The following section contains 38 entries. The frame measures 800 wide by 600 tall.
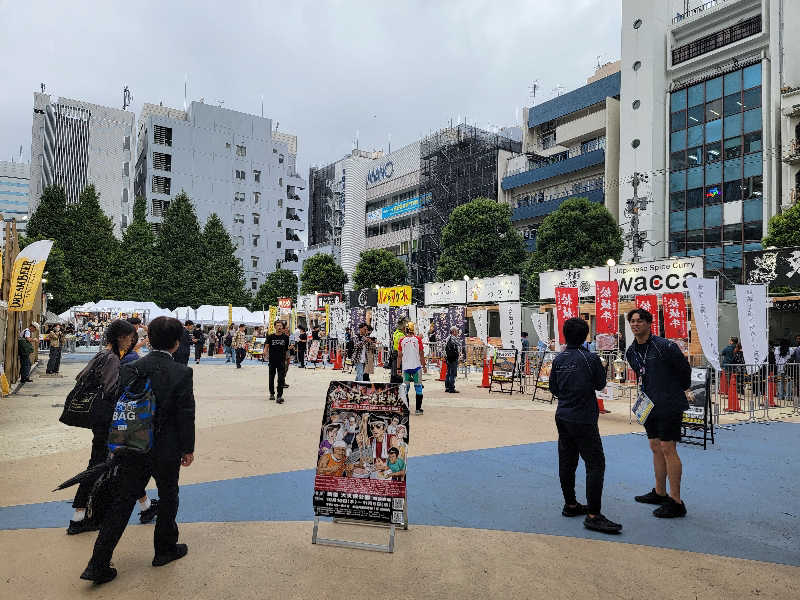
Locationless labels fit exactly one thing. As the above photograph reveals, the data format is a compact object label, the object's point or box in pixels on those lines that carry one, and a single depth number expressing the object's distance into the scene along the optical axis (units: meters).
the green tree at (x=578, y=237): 34.66
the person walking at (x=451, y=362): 15.02
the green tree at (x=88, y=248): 41.84
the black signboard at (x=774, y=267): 18.02
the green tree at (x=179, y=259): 46.34
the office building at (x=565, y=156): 44.09
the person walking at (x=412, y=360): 10.81
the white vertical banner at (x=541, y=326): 20.11
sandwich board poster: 4.19
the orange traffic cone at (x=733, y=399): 12.00
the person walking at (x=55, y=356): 17.61
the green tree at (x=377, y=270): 50.94
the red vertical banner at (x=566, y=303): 15.55
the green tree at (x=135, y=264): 44.50
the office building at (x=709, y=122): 33.91
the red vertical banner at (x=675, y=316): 14.16
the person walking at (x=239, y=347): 22.95
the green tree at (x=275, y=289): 58.88
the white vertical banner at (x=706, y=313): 11.02
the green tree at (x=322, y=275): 53.25
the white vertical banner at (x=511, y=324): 18.70
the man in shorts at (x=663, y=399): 5.06
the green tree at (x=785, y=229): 24.17
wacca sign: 19.27
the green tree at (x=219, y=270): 47.88
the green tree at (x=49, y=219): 41.62
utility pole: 33.50
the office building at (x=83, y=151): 90.38
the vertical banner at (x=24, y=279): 13.31
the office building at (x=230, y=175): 67.56
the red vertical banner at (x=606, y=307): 15.31
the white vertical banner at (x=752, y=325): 12.47
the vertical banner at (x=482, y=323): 22.72
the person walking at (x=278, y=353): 12.45
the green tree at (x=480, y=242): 39.53
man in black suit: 3.58
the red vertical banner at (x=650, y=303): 15.96
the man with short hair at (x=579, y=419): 4.71
